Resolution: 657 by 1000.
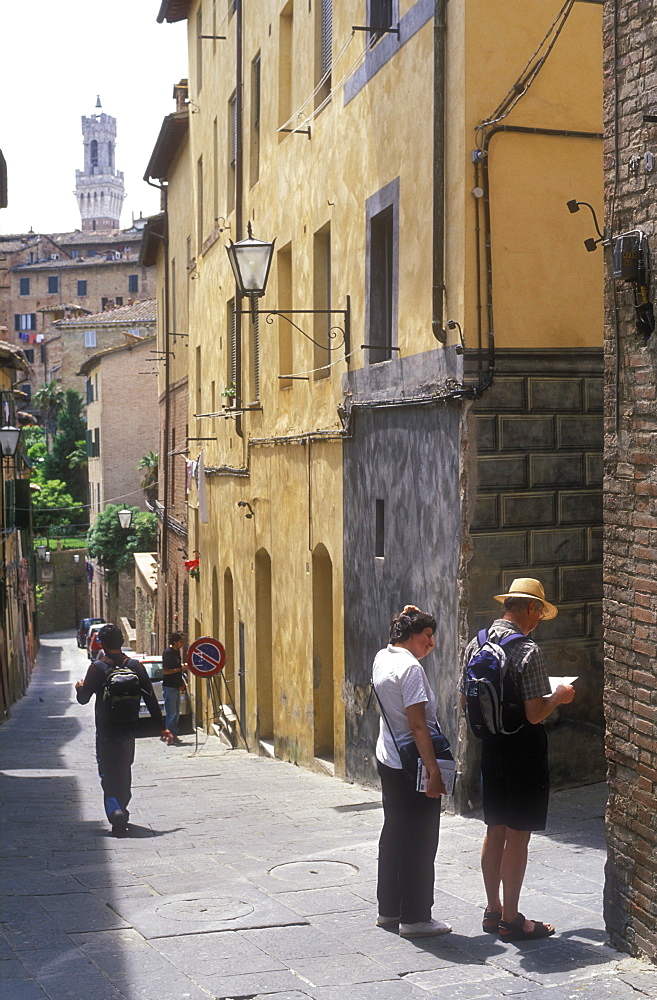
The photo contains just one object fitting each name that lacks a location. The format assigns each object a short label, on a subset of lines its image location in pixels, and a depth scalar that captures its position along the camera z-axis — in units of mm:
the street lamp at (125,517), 47562
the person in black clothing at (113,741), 9945
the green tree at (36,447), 72562
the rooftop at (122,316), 67688
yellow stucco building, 9602
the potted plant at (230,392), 19109
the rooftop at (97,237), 98625
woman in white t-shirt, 6129
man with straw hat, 5879
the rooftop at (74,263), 91938
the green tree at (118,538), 48375
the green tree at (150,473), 46938
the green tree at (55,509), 66188
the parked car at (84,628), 49969
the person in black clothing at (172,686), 19719
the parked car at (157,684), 25317
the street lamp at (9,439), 28141
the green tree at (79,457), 72250
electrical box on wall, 5711
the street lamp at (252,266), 13203
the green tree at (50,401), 78625
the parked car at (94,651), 26578
